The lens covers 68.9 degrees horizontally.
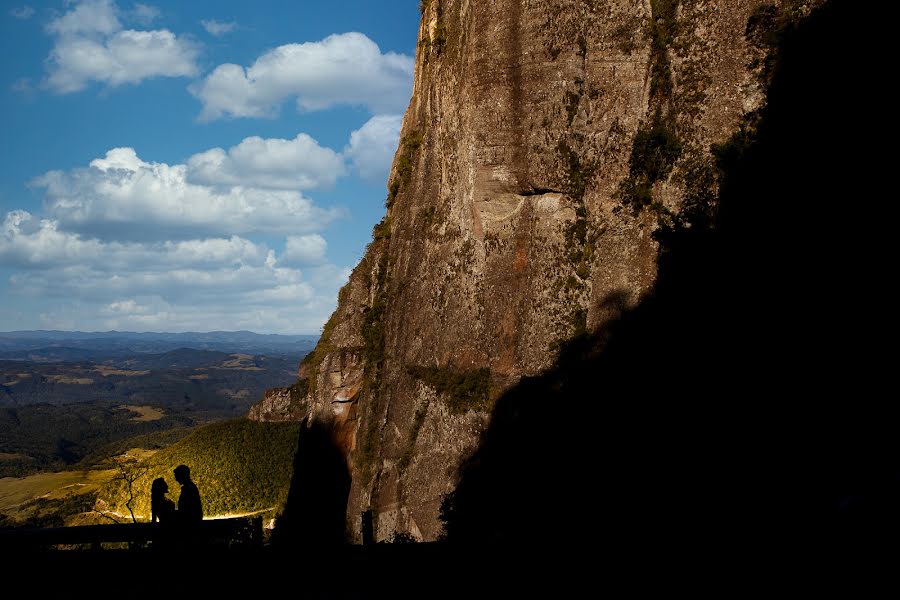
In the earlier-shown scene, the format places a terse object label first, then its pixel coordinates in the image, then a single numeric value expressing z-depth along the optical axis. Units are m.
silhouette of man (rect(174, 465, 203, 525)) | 11.11
